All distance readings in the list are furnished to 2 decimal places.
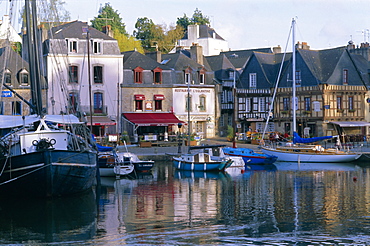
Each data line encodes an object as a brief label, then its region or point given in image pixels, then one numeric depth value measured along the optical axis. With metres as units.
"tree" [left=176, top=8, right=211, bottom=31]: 102.94
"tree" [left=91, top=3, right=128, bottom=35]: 88.90
